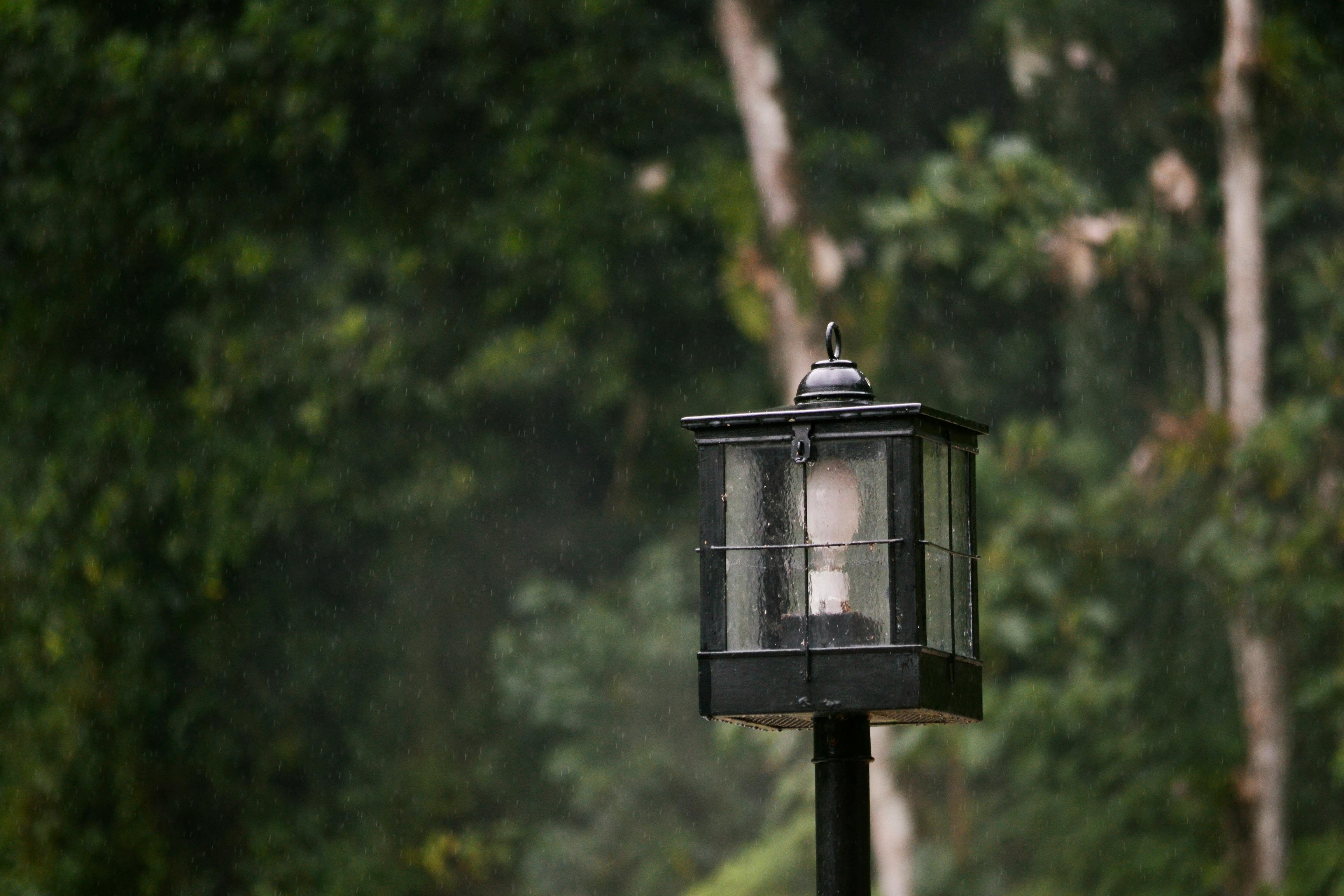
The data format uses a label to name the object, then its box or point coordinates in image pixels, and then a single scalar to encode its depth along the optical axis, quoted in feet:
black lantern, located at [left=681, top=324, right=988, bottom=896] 21.42
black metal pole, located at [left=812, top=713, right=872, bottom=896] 21.54
